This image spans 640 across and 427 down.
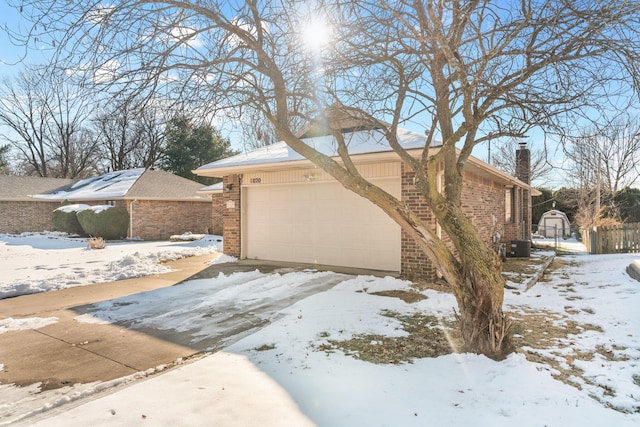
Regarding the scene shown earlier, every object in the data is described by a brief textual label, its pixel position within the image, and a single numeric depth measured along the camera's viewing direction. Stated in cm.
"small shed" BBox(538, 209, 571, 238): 2305
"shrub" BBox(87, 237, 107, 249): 1395
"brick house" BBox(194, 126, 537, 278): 828
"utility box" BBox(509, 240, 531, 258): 1311
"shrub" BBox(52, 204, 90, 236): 1969
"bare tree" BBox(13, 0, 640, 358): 384
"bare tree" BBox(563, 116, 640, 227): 2173
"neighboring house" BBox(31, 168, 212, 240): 1955
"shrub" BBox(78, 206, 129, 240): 1834
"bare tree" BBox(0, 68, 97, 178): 3375
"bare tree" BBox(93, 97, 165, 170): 3455
